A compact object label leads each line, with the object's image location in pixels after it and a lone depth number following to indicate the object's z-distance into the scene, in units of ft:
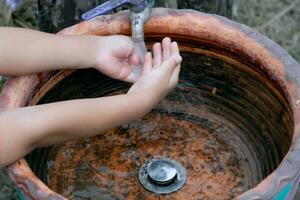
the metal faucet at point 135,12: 2.74
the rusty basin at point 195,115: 2.73
